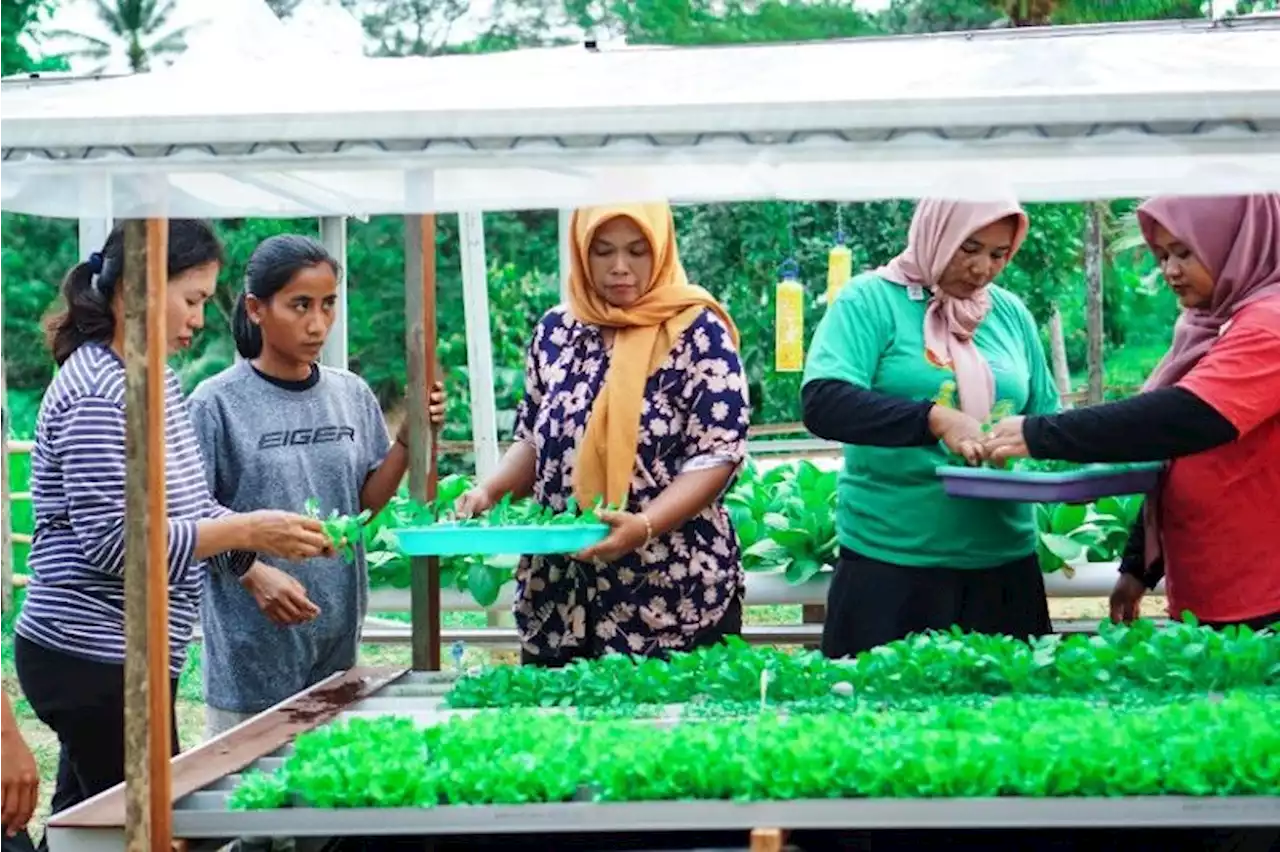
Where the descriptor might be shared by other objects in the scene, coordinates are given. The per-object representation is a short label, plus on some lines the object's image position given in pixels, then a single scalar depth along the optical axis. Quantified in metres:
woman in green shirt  3.29
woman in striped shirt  2.82
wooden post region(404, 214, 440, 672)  3.53
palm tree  18.12
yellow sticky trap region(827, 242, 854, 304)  5.43
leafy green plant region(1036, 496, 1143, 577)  4.45
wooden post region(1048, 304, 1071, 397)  13.15
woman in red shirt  2.95
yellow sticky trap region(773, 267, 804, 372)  5.31
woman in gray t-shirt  3.37
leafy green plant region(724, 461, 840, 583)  4.55
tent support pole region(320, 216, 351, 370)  4.83
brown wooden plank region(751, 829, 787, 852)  2.26
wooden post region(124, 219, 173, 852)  2.36
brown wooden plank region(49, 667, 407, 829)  2.43
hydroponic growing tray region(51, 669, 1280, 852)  2.26
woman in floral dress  3.17
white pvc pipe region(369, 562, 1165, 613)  4.46
